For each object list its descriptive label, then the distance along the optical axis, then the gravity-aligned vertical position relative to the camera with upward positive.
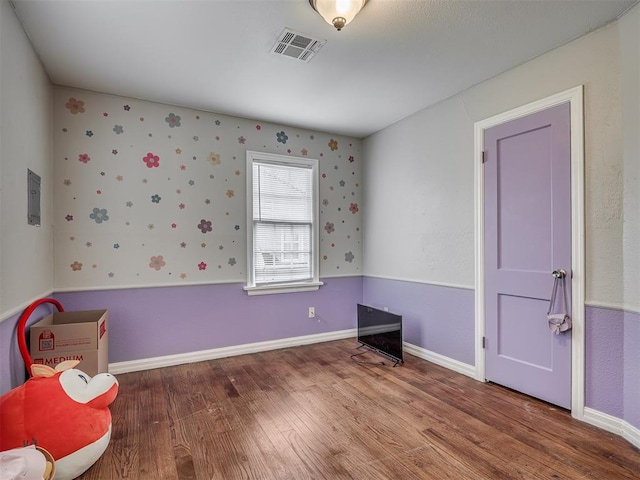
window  3.78 +0.17
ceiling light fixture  1.86 +1.27
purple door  2.39 -0.07
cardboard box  2.28 -0.72
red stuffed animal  1.66 -0.90
